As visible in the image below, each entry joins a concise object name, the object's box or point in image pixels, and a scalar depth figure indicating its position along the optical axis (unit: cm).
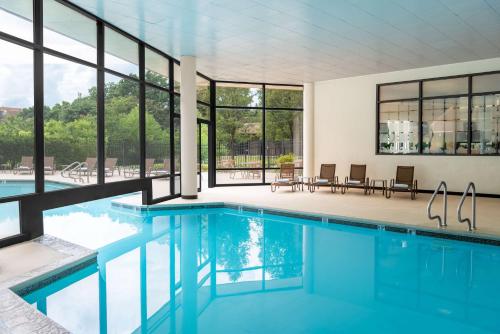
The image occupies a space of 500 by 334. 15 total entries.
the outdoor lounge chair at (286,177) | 1177
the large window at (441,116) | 993
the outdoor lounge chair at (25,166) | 536
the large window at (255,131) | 1280
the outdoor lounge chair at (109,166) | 719
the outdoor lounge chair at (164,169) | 919
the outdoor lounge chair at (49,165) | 567
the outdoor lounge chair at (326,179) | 1137
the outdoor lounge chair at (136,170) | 806
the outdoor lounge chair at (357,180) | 1108
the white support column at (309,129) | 1295
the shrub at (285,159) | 1341
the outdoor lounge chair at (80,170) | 643
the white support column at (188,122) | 948
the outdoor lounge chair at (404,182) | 995
